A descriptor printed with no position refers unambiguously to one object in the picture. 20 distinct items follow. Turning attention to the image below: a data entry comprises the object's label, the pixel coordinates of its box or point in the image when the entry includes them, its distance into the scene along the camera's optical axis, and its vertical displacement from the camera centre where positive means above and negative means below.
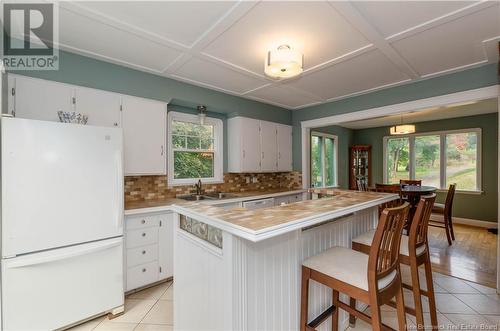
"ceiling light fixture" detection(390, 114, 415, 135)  4.64 +0.75
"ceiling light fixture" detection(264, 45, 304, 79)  1.80 +0.84
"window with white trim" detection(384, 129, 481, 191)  5.02 +0.16
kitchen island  1.15 -0.58
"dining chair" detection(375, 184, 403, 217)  3.67 -0.40
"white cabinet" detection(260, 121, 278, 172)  3.92 +0.32
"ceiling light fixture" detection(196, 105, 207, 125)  3.31 +0.79
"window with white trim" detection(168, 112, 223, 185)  3.29 +0.26
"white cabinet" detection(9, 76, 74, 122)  1.99 +0.63
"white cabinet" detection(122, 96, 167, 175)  2.55 +0.36
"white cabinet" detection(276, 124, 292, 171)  4.21 +0.35
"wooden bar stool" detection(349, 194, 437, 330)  1.51 -0.64
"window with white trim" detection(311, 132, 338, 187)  5.51 +0.16
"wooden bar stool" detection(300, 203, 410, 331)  1.14 -0.61
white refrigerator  1.60 -0.45
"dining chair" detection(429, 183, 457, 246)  3.80 -0.84
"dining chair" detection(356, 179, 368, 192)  6.21 -0.53
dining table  3.76 -0.48
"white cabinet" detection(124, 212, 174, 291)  2.31 -0.90
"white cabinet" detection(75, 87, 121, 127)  2.29 +0.63
